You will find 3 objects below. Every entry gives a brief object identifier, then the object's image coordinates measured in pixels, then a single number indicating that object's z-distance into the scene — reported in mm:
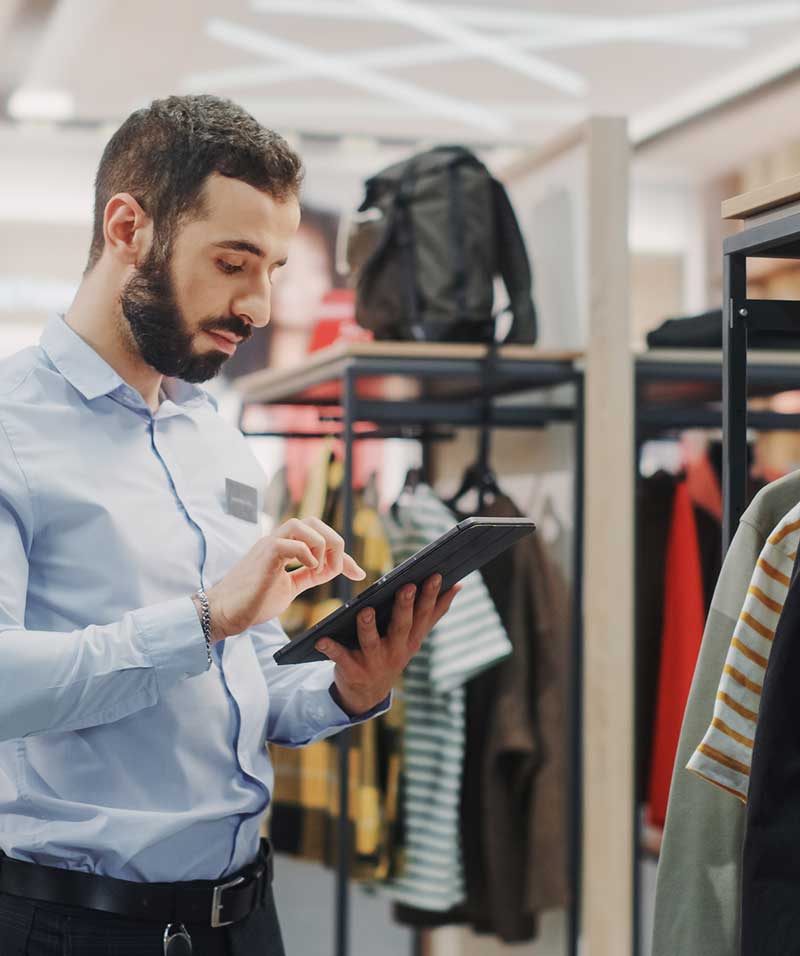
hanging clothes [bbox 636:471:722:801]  3162
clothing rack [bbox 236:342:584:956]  2705
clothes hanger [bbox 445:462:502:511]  2979
